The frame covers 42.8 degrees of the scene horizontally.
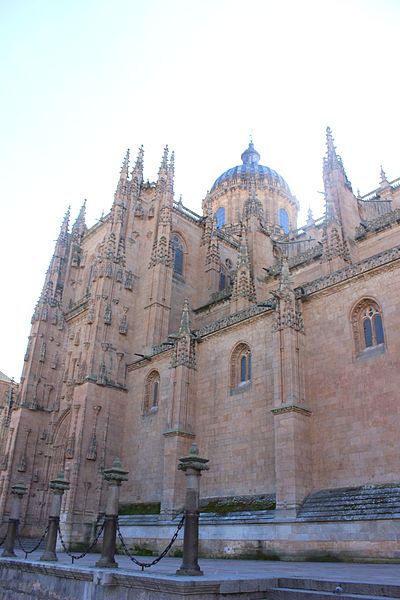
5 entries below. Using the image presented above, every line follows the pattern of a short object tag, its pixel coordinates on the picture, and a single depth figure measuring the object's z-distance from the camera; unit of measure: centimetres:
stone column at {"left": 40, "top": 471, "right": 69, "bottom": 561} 1465
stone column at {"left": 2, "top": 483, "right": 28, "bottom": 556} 1677
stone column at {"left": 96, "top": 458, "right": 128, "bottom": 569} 1184
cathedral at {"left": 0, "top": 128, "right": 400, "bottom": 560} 1641
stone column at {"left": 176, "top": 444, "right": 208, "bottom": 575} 987
